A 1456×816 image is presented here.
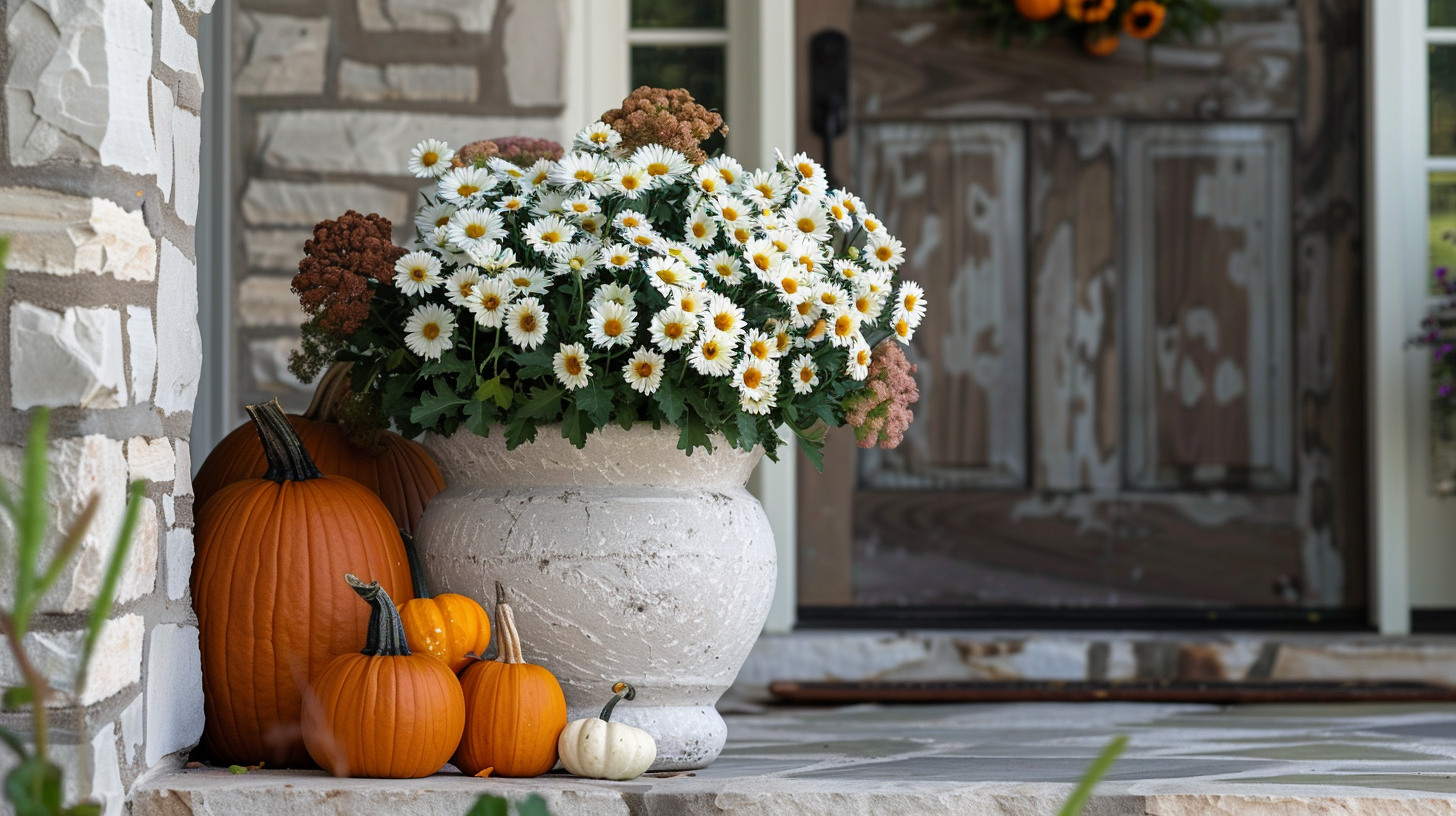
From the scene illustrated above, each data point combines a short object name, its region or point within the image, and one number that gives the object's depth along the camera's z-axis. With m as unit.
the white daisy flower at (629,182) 4.37
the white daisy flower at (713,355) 4.29
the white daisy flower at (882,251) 4.48
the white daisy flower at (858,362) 4.38
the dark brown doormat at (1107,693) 5.48
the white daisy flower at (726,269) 4.36
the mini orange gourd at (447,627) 4.34
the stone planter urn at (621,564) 4.36
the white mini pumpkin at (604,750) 4.30
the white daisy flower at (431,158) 4.50
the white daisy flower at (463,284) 4.33
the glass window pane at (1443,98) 6.26
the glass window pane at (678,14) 6.44
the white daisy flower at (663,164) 4.42
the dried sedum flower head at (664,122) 4.46
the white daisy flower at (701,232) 4.39
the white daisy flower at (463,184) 4.43
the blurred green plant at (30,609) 2.10
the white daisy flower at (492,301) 4.32
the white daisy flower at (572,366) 4.32
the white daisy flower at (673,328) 4.29
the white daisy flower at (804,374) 4.37
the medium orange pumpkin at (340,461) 4.58
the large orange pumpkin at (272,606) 4.35
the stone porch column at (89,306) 4.11
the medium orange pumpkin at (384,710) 4.24
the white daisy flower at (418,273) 4.36
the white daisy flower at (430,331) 4.35
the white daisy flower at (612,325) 4.30
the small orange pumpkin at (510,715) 4.30
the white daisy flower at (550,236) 4.34
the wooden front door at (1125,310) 6.30
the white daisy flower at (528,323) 4.31
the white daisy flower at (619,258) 4.33
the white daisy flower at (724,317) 4.32
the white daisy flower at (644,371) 4.31
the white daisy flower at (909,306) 4.44
